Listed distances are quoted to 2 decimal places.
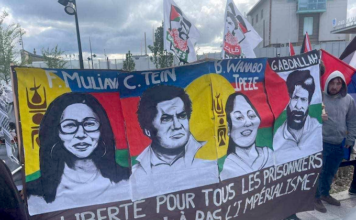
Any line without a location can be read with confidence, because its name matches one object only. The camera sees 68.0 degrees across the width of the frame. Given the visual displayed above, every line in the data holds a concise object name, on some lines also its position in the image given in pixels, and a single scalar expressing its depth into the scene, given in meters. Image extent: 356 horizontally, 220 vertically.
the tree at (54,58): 19.25
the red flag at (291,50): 6.31
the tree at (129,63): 22.77
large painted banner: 2.26
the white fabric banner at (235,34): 6.80
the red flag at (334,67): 4.18
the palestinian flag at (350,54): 4.83
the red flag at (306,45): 5.96
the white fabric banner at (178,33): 6.84
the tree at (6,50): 14.19
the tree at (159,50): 19.41
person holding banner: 3.68
